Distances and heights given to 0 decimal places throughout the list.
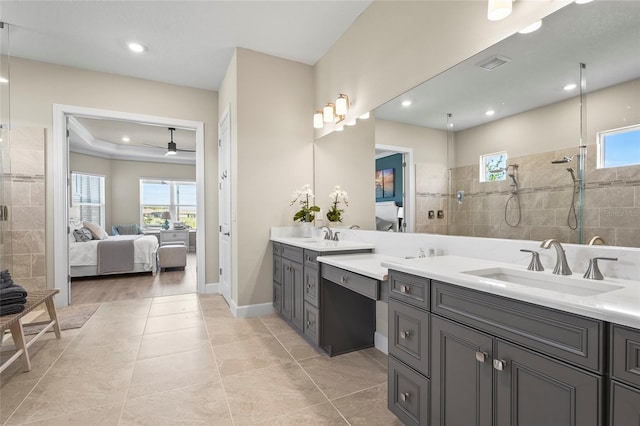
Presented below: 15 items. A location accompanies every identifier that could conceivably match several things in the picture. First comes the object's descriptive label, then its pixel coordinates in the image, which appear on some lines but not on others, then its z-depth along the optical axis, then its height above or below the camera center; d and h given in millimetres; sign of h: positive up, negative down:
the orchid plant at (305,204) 3318 +75
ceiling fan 5934 +1242
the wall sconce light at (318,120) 3307 +993
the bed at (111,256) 5043 -783
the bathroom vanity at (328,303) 2357 -758
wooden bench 1966 -774
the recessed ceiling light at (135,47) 3205 +1758
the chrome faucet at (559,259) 1286 -212
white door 3654 +114
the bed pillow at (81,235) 5172 -420
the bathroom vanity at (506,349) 800 -461
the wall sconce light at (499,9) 1473 +986
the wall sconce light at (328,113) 3119 +1011
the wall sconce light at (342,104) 2913 +1021
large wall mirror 1223 +381
